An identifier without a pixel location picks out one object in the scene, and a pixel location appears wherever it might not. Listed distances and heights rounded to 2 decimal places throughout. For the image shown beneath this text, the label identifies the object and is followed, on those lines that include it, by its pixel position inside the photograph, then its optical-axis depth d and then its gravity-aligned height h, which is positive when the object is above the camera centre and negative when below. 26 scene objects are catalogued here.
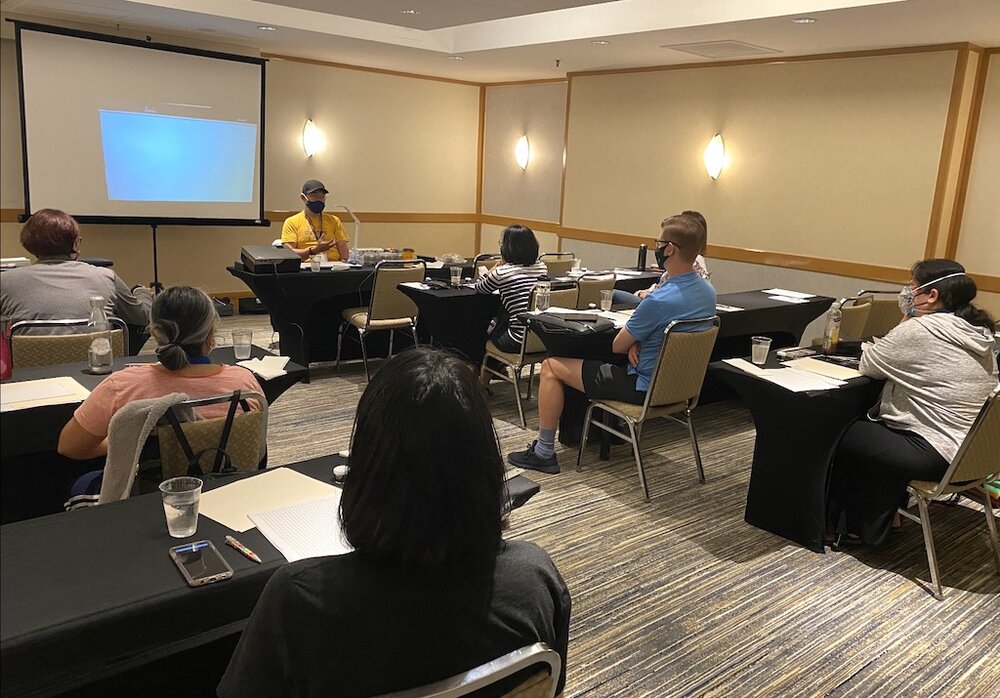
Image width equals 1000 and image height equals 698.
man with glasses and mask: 3.46 -0.47
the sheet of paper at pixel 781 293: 5.26 -0.54
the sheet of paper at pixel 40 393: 2.26 -0.67
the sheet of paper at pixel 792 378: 3.03 -0.65
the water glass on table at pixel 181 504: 1.52 -0.63
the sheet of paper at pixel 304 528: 1.54 -0.71
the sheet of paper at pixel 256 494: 1.65 -0.70
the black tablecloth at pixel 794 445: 3.03 -0.92
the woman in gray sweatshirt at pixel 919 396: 2.90 -0.65
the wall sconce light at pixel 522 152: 8.82 +0.53
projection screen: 6.38 +0.42
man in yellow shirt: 5.95 -0.33
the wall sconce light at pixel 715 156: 6.74 +0.47
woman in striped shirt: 4.52 -0.45
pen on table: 1.47 -0.70
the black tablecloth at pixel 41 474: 2.58 -1.02
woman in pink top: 2.02 -0.53
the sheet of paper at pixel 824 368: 3.20 -0.64
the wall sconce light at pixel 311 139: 7.90 +0.49
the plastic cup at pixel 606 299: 4.41 -0.54
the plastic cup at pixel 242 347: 3.00 -0.63
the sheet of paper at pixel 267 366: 2.77 -0.67
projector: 4.95 -0.48
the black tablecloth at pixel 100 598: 1.23 -0.71
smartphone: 1.38 -0.70
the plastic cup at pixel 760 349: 3.33 -0.59
